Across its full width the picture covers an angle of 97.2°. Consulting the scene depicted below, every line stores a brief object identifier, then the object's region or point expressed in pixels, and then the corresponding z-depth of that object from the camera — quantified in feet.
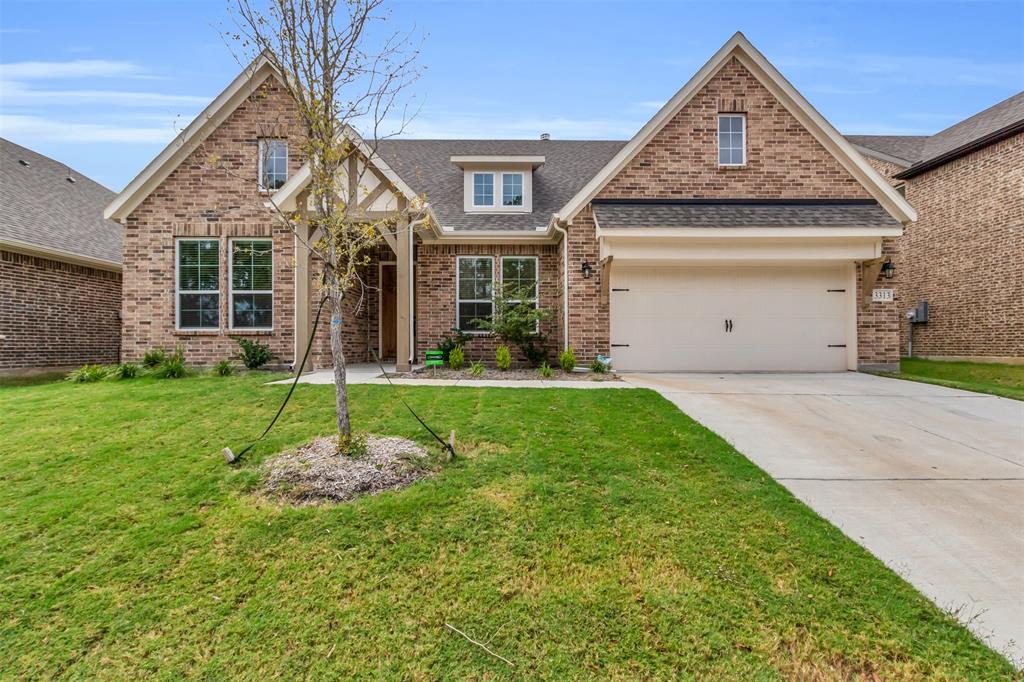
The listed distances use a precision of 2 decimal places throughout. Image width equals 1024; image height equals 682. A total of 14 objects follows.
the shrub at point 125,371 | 28.26
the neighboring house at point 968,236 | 40.83
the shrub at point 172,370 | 28.71
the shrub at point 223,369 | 29.89
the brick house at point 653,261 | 32.68
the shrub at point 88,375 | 27.68
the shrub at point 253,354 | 32.01
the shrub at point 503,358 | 32.83
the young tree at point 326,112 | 12.87
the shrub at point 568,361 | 31.30
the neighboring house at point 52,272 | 34.04
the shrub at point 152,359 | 30.73
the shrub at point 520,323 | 33.27
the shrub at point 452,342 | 34.81
